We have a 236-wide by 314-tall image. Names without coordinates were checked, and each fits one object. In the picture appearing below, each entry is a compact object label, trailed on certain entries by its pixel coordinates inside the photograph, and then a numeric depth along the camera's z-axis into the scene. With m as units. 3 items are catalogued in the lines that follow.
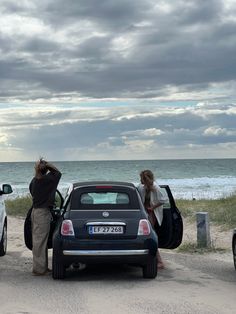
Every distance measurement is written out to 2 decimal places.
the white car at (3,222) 10.09
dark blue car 8.05
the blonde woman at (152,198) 9.37
